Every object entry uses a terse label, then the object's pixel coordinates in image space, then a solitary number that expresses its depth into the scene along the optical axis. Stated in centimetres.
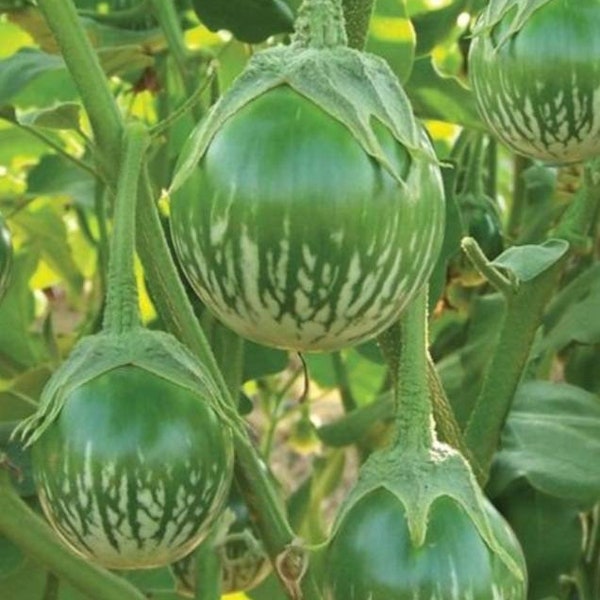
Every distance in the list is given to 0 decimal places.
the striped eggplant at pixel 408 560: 82
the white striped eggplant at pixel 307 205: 78
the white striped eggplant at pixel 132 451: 82
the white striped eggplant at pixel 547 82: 87
